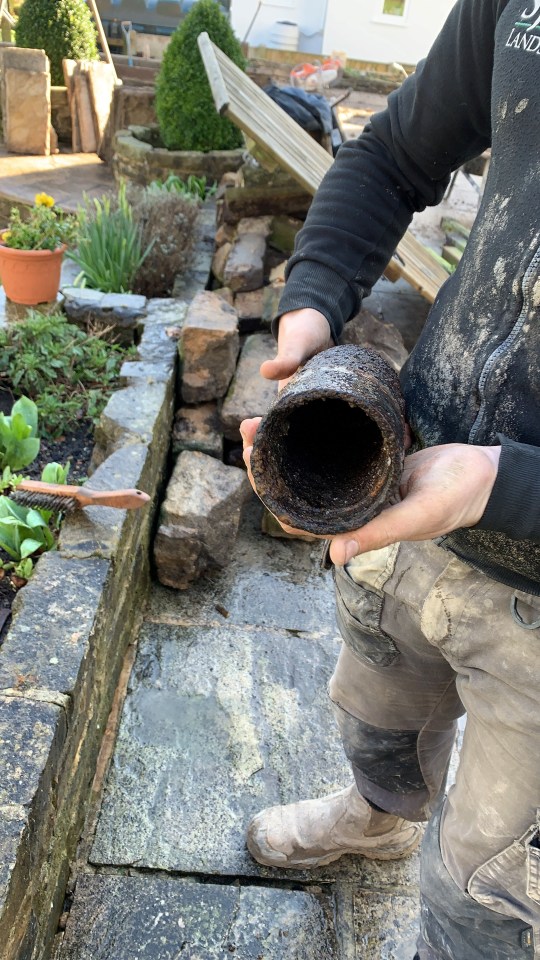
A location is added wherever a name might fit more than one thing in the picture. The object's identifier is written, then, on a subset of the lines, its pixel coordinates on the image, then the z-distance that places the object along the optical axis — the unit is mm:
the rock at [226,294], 4419
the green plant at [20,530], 2430
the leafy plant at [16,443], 2842
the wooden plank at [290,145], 4203
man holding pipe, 1133
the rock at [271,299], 4160
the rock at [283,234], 5078
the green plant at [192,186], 6125
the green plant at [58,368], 3297
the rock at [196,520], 2984
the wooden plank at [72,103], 8289
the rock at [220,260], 4828
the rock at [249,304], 4259
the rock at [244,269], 4379
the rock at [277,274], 4463
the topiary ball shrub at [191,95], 6781
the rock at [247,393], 3457
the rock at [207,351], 3422
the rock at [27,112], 7941
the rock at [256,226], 4938
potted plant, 3928
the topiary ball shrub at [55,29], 8375
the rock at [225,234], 5129
